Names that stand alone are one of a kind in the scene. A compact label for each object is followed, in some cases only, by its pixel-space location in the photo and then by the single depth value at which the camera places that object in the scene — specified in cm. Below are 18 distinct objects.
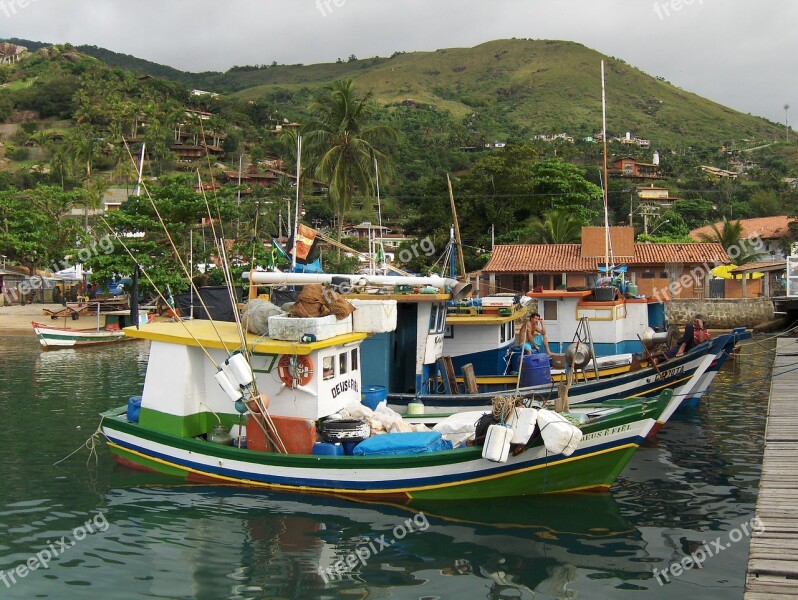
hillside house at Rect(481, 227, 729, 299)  4281
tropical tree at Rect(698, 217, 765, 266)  4766
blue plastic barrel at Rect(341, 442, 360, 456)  1147
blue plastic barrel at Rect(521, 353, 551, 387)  1633
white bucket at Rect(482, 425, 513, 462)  1028
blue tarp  1111
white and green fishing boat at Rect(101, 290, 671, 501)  1091
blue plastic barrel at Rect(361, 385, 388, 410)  1321
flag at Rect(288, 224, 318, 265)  1697
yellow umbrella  4181
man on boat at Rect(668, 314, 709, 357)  1838
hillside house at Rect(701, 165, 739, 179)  9506
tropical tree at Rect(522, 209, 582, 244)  4862
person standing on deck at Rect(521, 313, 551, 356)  1798
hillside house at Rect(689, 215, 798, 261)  5534
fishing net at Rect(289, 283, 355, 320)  1212
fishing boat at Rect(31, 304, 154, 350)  3184
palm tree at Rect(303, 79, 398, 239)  4122
